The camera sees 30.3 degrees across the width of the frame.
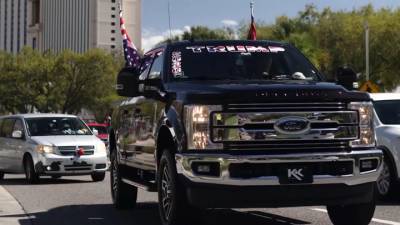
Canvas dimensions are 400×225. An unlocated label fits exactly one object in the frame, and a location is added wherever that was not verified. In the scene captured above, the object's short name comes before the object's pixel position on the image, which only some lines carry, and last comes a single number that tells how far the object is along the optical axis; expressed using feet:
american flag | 56.16
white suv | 36.92
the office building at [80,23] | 451.12
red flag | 45.80
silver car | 53.67
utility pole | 120.57
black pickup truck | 22.71
